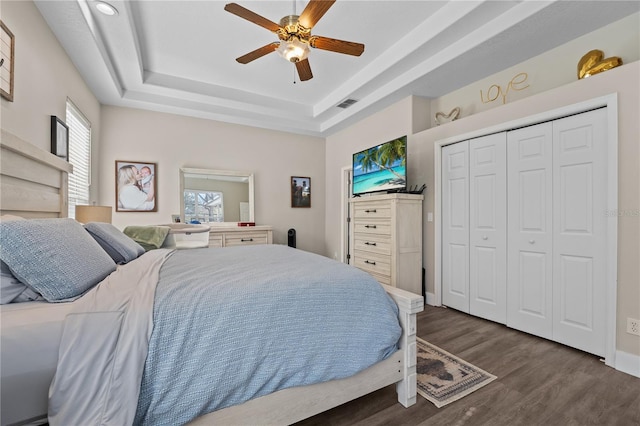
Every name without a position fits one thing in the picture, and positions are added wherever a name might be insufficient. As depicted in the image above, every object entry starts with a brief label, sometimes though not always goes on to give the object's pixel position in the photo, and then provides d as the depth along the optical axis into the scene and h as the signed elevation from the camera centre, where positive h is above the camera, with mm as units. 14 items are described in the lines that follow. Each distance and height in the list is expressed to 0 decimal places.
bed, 858 -491
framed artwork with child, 3828 +351
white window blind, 2826 +617
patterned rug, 1637 -1086
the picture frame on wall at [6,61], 1620 +910
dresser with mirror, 4199 +114
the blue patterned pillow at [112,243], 1751 -211
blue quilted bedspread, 987 -516
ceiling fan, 1899 +1388
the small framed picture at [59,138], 2266 +631
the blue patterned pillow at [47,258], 997 -186
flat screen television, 3279 +586
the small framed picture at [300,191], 5152 +396
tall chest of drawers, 3189 -327
